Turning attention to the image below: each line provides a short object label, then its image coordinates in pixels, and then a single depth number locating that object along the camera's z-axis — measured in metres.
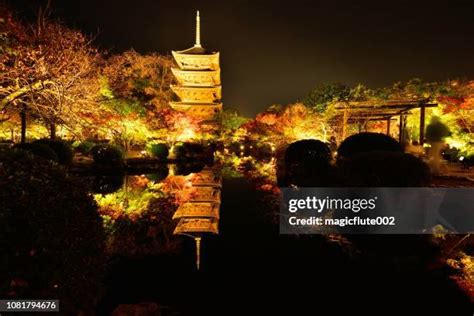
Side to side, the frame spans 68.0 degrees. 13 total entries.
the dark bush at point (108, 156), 19.08
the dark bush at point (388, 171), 7.95
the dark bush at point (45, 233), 2.58
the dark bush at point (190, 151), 25.34
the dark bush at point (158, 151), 23.97
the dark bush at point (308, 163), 12.71
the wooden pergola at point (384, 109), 14.76
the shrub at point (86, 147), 22.83
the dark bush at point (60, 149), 17.47
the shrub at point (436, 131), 18.91
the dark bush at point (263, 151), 31.16
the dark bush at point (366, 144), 12.51
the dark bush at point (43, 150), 15.31
